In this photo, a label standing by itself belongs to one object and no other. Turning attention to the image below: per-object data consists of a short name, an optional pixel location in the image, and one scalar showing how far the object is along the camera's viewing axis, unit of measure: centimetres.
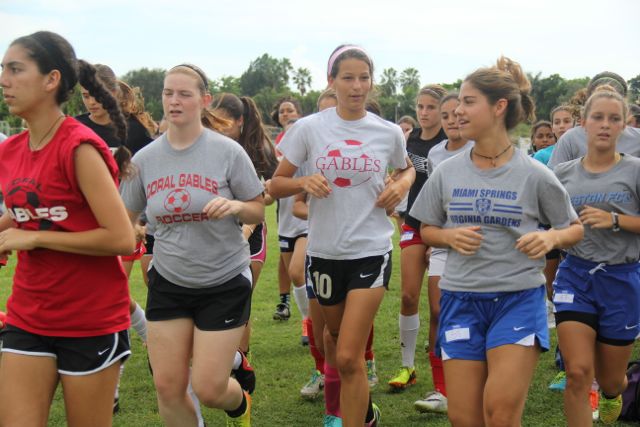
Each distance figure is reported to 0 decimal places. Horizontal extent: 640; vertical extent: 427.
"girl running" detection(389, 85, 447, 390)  638
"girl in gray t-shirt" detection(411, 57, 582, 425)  388
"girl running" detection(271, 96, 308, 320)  934
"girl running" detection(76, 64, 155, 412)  414
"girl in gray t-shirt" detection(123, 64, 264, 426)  431
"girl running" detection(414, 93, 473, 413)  585
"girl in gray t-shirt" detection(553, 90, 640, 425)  482
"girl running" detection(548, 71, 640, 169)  564
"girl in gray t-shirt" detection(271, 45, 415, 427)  475
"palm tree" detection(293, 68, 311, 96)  12075
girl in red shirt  335
